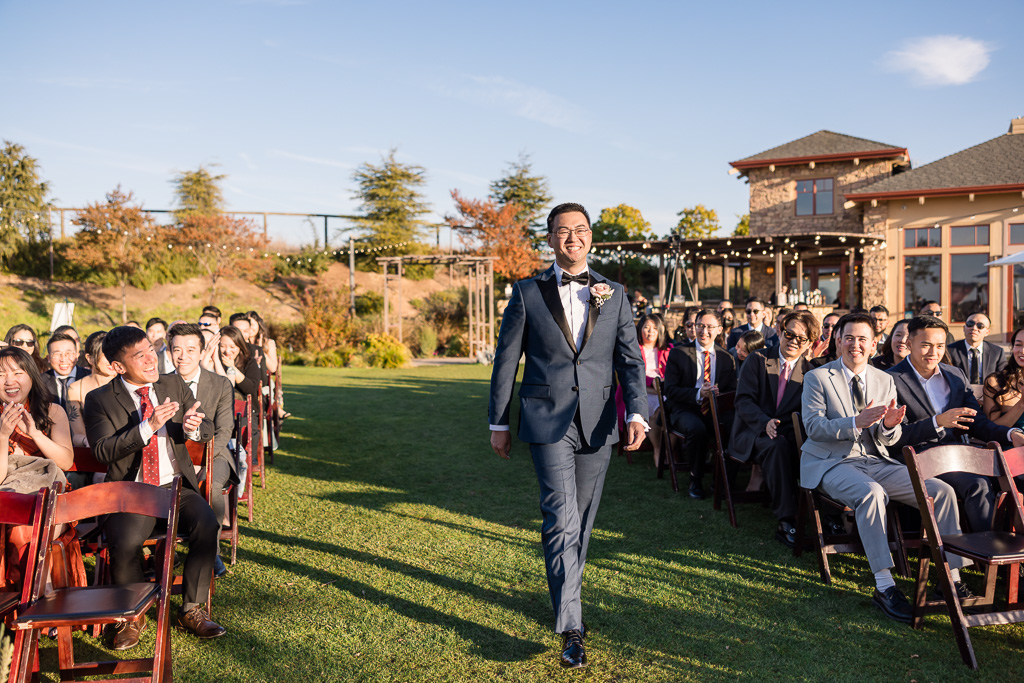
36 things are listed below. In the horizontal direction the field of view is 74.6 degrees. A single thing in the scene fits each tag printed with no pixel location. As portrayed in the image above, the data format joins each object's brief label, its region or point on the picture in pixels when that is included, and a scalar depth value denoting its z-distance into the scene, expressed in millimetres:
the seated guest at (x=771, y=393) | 4941
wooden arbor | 21125
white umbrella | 10062
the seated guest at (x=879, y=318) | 7527
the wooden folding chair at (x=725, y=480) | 5086
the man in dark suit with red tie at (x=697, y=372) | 6223
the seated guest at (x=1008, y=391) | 4348
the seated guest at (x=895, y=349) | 5785
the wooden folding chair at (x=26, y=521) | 2609
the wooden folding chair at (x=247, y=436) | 5059
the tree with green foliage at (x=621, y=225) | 34406
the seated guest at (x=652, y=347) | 7490
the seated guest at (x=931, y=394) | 4227
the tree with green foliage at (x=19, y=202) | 24359
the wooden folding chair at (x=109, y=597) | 2545
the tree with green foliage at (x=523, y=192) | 34906
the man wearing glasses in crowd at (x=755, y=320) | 8359
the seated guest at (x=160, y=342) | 6000
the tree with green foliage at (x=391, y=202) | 30516
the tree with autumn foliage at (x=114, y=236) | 22812
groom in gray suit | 3123
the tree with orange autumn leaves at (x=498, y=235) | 28562
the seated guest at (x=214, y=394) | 4285
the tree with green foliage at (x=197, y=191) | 29750
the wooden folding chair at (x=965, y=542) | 3064
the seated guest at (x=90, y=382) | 4809
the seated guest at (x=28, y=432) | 3410
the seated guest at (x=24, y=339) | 5355
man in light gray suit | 3670
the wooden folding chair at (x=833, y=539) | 3998
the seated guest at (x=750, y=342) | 6273
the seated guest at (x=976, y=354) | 6160
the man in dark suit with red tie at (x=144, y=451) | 3322
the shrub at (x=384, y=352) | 19016
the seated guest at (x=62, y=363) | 5246
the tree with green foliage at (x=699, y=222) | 35062
